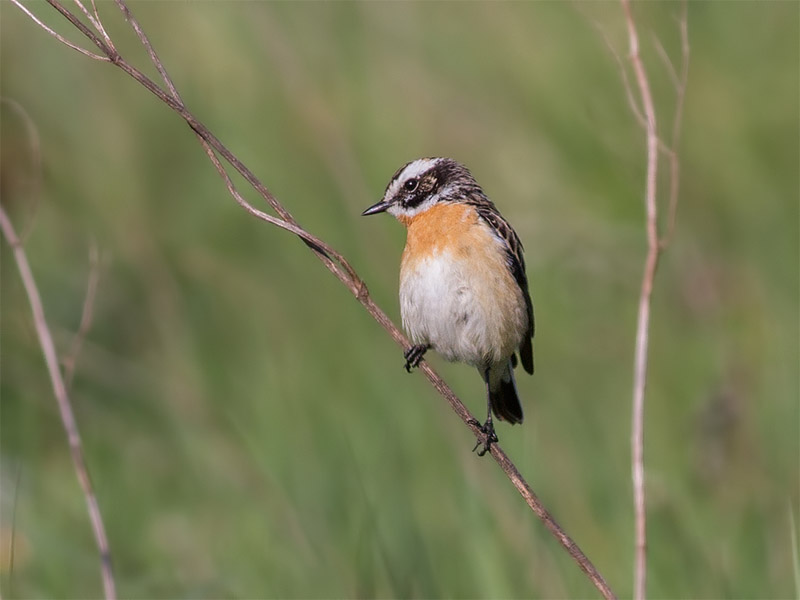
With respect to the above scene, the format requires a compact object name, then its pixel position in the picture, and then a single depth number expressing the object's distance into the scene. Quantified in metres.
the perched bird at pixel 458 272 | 8.78
